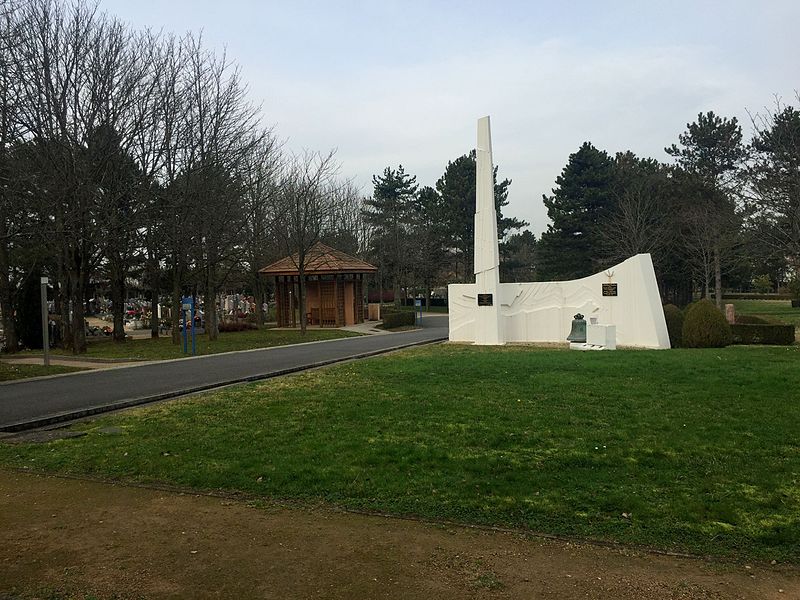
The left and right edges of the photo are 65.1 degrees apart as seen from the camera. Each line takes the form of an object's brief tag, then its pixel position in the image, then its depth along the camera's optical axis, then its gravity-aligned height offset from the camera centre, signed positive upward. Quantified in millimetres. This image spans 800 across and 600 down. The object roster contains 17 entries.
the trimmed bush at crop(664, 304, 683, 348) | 21453 -1060
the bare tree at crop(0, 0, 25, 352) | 13585 +3613
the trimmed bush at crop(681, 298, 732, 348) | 19609 -1114
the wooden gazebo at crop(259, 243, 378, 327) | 37375 +984
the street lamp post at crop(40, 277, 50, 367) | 16266 -207
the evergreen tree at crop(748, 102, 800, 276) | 26875 +4673
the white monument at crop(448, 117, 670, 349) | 19672 -172
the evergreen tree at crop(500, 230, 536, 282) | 59969 +4350
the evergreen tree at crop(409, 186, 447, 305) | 58094 +5535
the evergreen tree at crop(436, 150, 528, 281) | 57344 +9096
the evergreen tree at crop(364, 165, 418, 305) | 57344 +7977
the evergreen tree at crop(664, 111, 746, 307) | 40750 +8339
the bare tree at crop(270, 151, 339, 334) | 31873 +4966
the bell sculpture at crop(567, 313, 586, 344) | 20375 -1130
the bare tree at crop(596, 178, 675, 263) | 44156 +5186
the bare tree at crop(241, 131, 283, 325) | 30531 +5298
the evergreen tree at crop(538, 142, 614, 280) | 48688 +6913
